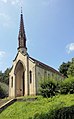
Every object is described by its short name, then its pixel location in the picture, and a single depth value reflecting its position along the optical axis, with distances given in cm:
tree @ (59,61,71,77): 2519
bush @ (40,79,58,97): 1074
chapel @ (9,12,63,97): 1408
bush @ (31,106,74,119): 657
